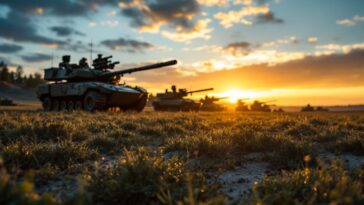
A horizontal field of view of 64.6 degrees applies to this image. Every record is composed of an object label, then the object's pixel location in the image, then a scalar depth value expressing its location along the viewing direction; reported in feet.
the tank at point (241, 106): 152.66
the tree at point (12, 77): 298.15
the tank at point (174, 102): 104.06
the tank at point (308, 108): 159.02
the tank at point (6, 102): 132.70
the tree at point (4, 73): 276.49
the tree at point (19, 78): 313.77
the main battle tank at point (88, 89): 61.36
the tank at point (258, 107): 156.67
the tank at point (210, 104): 134.62
